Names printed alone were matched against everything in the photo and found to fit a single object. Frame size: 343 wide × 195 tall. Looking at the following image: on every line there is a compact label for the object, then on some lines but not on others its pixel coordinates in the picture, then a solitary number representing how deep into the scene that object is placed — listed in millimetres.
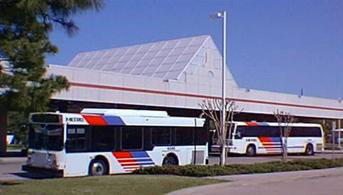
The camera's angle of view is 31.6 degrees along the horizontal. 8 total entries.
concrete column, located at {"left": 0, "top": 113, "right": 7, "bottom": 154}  42572
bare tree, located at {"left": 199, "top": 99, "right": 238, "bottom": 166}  26884
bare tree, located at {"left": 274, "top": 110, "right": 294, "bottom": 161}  42609
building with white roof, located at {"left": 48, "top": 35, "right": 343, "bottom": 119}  41938
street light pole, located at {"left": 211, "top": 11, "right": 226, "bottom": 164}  27553
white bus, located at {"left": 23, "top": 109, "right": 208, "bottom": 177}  22422
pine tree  12289
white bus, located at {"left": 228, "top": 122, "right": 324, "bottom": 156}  46031
